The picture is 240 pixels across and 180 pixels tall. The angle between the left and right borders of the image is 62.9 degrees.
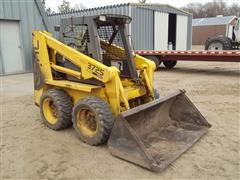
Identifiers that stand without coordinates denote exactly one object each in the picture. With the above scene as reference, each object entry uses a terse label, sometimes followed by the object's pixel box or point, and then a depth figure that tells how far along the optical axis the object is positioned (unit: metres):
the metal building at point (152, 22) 9.32
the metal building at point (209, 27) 25.57
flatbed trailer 7.12
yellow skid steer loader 2.53
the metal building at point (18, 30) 7.43
